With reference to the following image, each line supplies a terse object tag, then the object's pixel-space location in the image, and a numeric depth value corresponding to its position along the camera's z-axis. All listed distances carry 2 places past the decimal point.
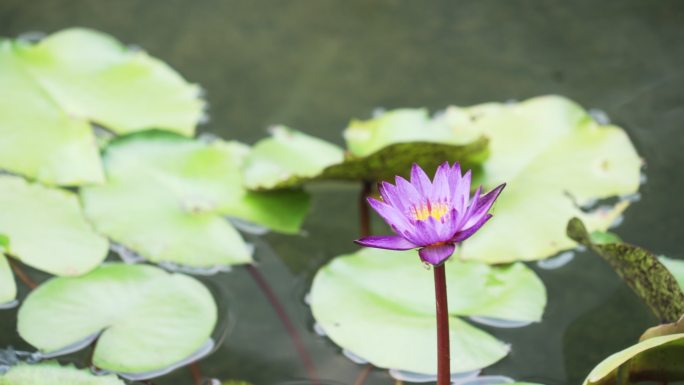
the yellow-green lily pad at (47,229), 3.49
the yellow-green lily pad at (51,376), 3.36
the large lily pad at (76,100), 3.60
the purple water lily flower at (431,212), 3.22
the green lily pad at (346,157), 3.53
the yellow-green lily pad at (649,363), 3.30
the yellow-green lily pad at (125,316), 3.42
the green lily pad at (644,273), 3.35
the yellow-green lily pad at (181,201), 3.53
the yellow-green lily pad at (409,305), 3.41
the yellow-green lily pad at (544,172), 3.53
